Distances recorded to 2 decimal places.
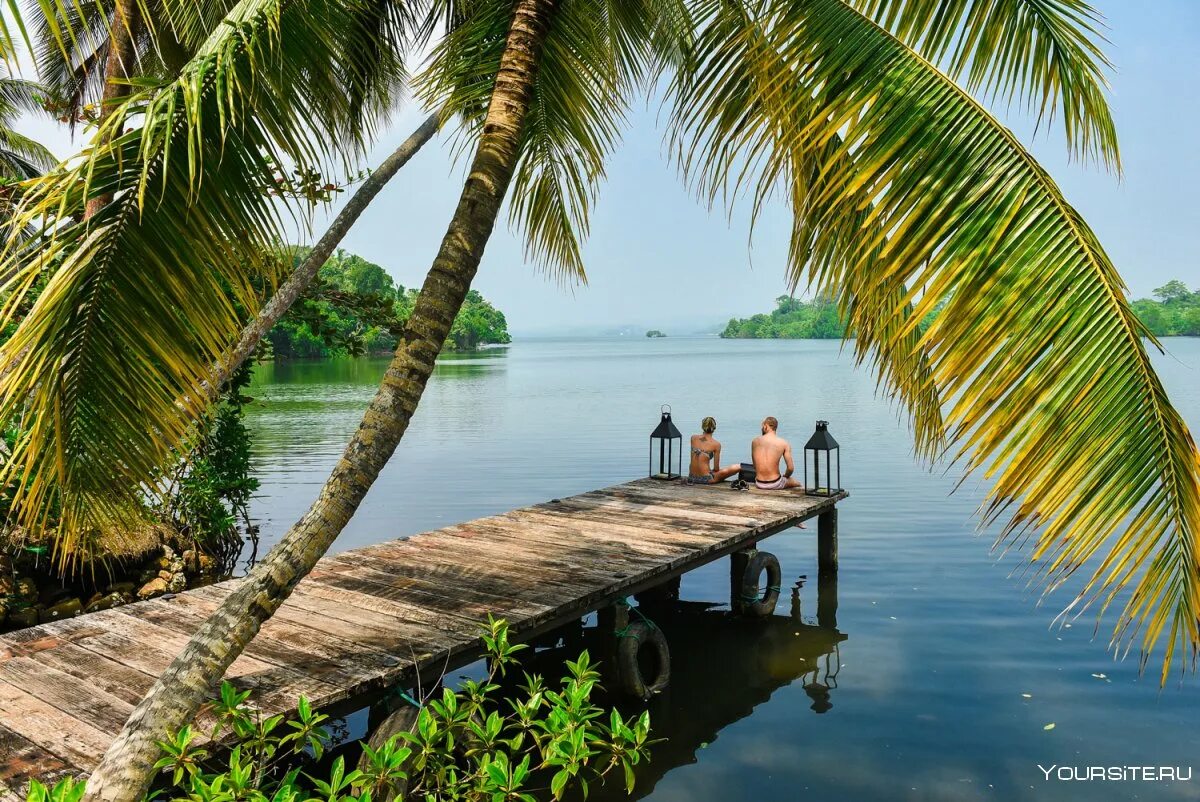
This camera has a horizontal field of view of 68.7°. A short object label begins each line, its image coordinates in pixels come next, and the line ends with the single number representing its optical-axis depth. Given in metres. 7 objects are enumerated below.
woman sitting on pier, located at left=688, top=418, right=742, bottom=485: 12.86
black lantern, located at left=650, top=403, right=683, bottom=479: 13.20
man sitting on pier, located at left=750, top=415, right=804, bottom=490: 12.07
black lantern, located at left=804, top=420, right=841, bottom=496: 11.49
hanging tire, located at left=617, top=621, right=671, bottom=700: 8.01
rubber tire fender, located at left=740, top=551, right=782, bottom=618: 10.56
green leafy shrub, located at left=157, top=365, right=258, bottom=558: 11.51
